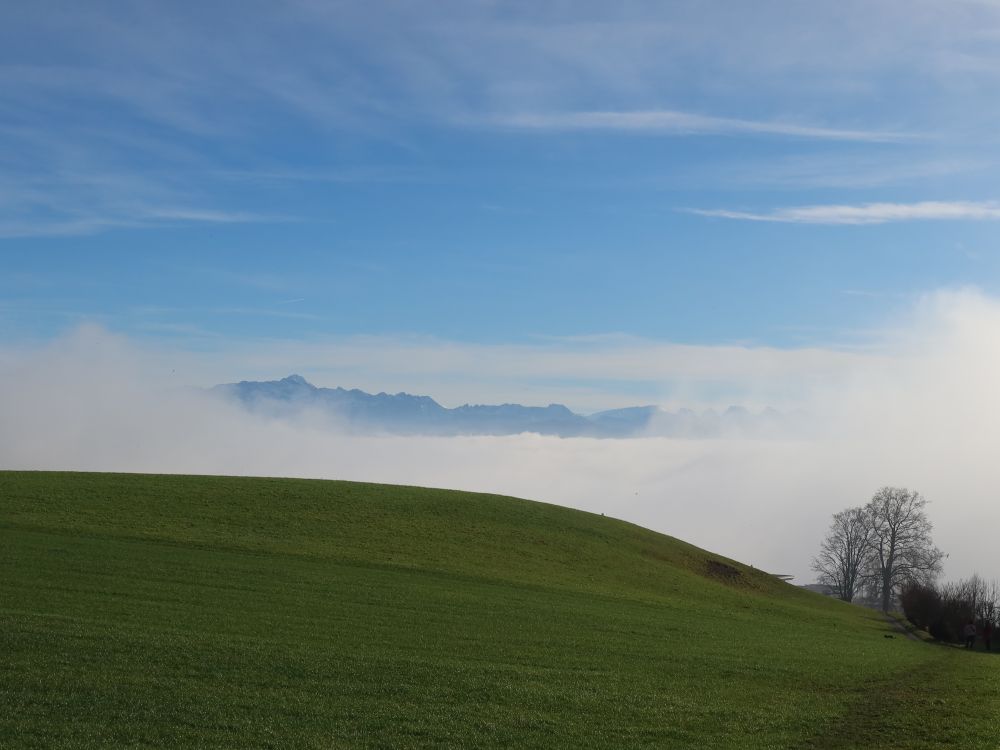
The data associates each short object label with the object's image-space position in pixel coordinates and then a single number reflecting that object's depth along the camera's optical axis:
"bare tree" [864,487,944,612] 115.69
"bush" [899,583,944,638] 71.38
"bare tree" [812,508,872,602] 122.62
